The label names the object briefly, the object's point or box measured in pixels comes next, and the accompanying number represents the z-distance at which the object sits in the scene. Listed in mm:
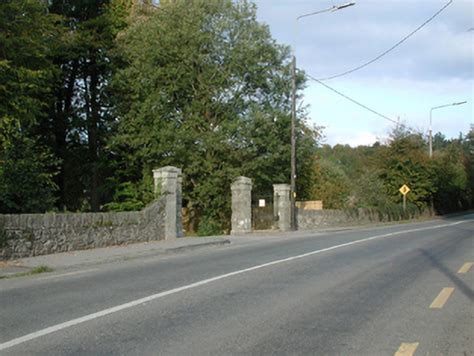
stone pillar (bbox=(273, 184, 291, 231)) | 31562
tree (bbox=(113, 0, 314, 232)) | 30391
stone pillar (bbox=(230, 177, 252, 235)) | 28580
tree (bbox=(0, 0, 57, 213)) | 21312
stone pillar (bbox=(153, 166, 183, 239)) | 22453
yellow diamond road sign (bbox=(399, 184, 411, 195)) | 46312
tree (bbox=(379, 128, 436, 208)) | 51719
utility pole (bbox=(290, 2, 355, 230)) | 29609
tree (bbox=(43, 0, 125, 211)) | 32406
